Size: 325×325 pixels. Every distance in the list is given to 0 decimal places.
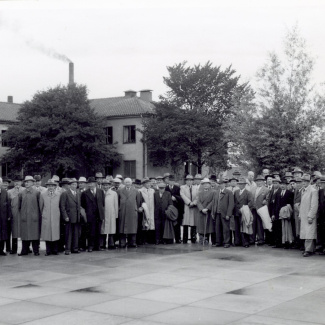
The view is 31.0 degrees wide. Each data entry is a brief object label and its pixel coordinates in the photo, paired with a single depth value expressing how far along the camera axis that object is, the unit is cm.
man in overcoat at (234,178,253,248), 1561
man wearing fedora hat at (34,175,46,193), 1579
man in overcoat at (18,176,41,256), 1432
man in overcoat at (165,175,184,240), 1683
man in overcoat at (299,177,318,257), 1367
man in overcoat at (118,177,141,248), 1560
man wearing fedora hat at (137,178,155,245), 1617
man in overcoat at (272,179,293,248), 1497
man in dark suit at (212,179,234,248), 1555
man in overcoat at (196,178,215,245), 1603
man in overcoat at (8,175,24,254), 1462
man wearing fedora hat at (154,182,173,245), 1642
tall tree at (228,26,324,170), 2684
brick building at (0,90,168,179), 5569
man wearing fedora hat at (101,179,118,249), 1537
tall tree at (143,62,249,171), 5184
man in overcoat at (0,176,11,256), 1438
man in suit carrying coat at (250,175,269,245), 1580
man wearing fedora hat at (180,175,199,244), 1661
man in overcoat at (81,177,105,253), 1498
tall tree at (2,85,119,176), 4962
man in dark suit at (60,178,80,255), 1438
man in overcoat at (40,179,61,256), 1427
